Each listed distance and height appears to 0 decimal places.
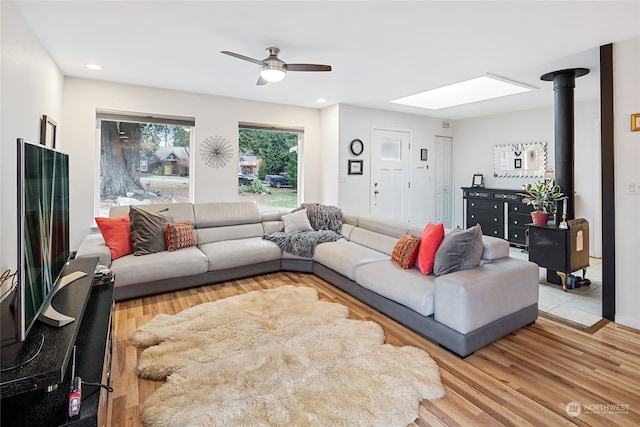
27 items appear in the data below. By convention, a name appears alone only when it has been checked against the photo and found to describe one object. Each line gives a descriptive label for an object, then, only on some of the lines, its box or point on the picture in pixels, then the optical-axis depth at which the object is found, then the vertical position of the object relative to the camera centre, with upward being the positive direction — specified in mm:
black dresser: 5535 -145
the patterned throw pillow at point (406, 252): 3037 -434
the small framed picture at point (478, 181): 6480 +452
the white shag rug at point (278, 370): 1711 -1026
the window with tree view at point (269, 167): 5297 +643
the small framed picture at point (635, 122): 2707 +653
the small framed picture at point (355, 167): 5633 +641
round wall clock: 5602 +977
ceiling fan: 2959 +1230
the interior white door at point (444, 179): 6840 +516
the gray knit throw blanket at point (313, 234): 4211 -375
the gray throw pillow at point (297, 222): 4633 -231
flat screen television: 1116 -112
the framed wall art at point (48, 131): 3061 +726
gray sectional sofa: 2400 -619
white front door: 5957 +577
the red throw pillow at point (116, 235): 3518 -308
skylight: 4298 +1621
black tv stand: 1078 -677
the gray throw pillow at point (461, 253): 2676 -392
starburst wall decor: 4844 +803
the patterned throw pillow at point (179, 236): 3832 -347
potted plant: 3641 +50
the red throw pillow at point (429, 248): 2852 -373
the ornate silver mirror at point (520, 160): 5691 +779
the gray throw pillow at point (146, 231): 3623 -278
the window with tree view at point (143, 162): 4375 +603
